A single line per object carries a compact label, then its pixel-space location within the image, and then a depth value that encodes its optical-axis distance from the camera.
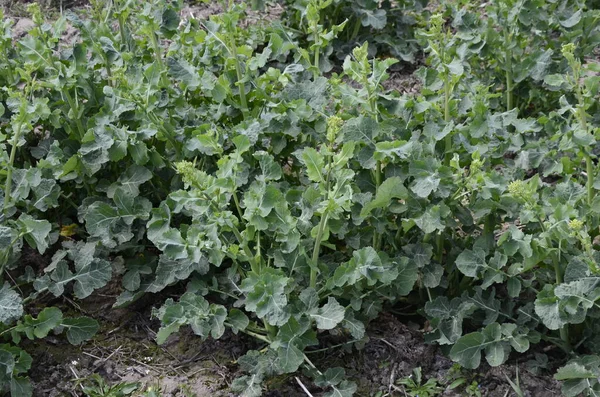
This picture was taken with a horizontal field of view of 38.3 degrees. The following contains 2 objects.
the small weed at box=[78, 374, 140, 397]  3.21
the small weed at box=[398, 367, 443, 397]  3.20
